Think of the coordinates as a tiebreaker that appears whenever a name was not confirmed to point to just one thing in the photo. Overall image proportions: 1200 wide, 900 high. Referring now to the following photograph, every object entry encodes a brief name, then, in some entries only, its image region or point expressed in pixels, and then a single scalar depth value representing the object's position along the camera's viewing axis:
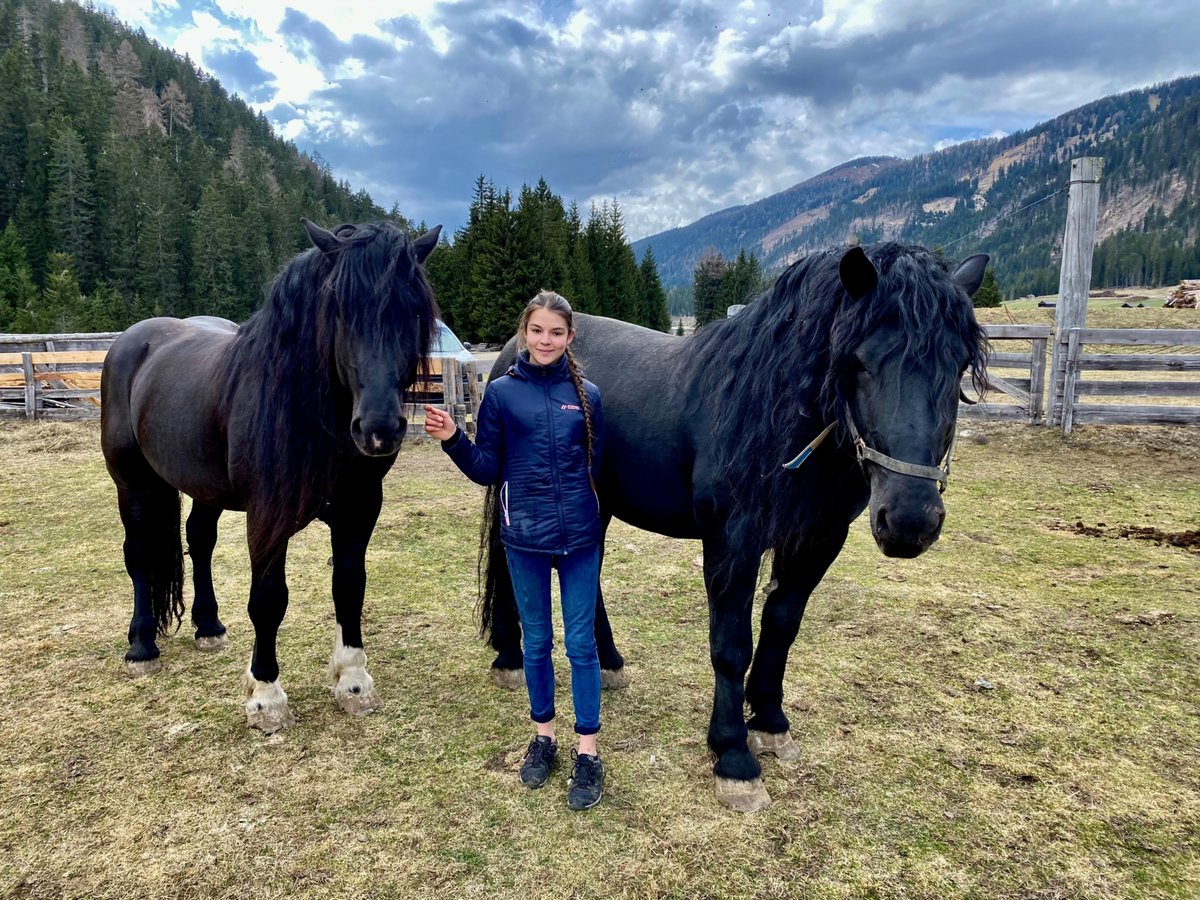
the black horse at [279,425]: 2.59
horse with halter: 1.97
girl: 2.57
